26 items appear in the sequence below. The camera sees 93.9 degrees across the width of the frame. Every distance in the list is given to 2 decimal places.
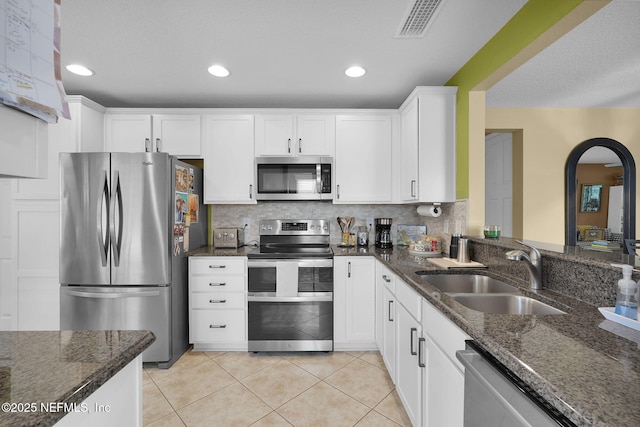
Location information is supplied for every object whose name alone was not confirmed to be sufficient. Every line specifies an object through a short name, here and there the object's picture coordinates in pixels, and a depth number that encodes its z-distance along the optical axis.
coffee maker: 3.11
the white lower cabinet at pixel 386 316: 2.07
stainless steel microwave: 2.93
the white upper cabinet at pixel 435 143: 2.46
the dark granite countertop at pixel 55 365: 0.52
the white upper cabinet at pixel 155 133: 2.93
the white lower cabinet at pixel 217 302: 2.67
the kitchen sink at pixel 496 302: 1.39
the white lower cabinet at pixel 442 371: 1.10
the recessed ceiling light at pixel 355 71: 2.31
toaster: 3.02
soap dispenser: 0.97
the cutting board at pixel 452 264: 1.92
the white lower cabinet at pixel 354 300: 2.67
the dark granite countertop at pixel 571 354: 0.57
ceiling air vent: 1.60
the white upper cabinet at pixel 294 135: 2.97
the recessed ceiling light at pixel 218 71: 2.29
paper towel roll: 2.60
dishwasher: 0.67
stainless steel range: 2.62
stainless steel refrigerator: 2.39
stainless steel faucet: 1.42
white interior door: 4.00
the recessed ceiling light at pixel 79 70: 2.30
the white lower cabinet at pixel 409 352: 1.53
